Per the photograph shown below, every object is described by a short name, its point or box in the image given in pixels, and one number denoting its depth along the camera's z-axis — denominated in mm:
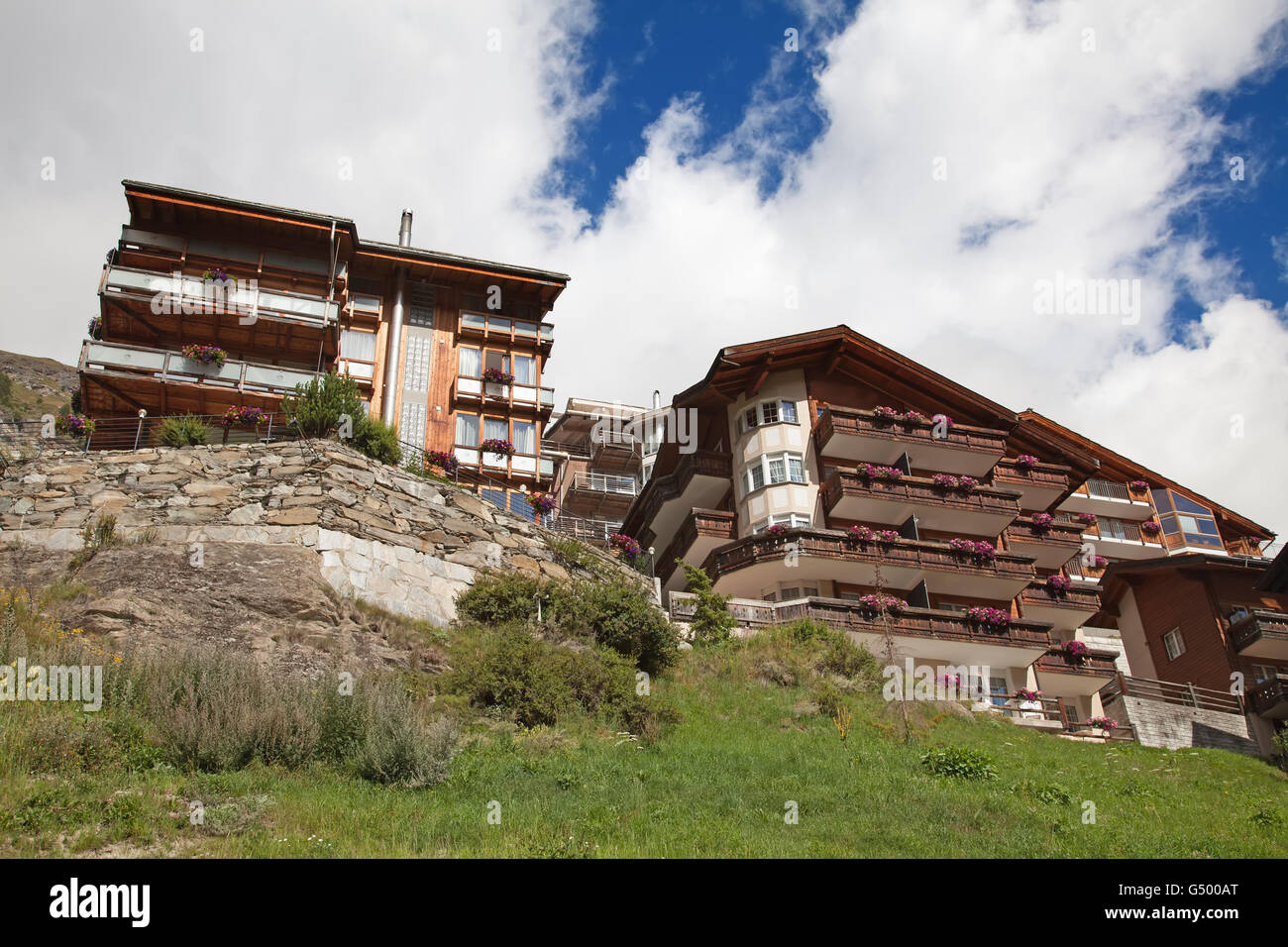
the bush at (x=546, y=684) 19141
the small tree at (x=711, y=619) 28688
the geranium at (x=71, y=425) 28266
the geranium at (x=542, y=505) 34312
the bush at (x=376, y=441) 26969
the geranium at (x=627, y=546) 32688
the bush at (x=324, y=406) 26125
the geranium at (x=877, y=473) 36625
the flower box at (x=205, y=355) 31688
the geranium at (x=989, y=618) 34000
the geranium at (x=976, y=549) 36000
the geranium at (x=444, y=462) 33500
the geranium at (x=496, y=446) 38469
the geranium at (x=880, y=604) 32375
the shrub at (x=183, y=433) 26438
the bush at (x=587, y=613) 23828
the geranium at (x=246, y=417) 29297
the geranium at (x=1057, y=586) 38906
